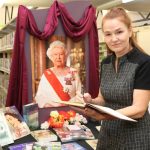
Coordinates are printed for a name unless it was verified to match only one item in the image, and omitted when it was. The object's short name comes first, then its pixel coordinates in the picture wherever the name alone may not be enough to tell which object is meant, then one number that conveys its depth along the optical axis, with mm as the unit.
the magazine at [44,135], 2217
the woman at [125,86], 1377
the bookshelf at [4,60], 3958
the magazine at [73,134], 2242
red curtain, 2486
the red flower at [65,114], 2619
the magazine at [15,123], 2293
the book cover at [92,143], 2115
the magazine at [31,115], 2465
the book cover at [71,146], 2055
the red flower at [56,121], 2521
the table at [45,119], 2328
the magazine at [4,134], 2121
